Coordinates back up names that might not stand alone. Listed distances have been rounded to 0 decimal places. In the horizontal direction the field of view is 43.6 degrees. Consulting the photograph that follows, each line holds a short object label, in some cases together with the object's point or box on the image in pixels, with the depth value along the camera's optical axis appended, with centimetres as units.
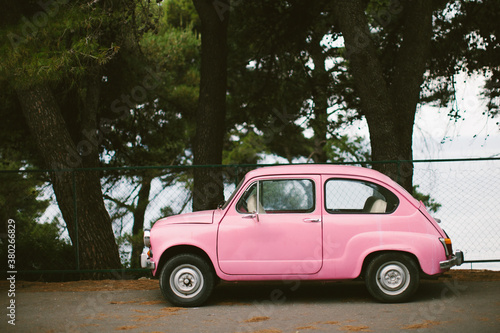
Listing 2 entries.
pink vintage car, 807
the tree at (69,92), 927
